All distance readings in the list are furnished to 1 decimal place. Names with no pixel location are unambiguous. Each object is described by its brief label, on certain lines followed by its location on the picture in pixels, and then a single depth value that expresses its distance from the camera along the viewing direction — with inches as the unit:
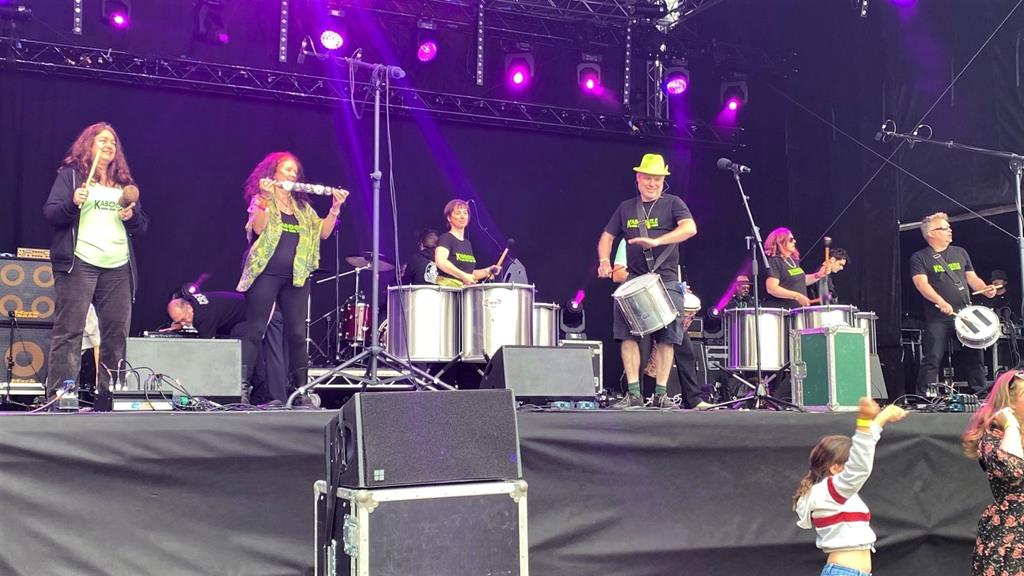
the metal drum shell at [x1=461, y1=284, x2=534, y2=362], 306.0
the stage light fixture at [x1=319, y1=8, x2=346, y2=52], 445.5
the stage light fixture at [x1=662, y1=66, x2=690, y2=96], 514.0
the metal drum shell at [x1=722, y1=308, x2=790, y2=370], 389.1
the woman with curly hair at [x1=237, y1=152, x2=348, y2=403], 243.4
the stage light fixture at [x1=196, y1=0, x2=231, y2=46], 428.1
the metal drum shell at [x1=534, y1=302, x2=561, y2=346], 350.6
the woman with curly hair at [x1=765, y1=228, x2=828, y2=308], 388.5
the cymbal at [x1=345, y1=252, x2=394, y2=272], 416.8
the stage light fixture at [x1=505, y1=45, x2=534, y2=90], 484.4
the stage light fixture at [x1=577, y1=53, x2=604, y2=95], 502.0
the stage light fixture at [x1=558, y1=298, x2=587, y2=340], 493.8
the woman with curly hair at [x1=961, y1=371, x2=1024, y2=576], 157.9
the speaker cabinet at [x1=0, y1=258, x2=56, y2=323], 328.2
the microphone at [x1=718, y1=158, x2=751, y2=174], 275.3
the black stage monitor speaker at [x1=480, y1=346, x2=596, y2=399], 219.8
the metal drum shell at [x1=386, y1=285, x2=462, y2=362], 313.0
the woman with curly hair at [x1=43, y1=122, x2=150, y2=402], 213.6
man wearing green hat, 268.4
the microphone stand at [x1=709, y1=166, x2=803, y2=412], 249.0
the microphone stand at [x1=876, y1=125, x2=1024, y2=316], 315.9
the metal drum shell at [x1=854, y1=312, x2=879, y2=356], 387.0
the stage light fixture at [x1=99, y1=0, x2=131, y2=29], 412.2
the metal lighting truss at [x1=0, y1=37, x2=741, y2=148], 422.3
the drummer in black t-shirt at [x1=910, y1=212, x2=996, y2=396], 352.5
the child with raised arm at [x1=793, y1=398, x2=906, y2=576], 145.1
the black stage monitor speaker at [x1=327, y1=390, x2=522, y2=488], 127.3
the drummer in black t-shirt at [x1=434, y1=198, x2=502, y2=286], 356.8
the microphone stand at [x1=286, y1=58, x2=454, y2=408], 221.6
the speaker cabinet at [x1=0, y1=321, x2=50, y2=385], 322.3
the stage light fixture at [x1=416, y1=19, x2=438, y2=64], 468.4
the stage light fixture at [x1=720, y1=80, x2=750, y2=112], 537.0
